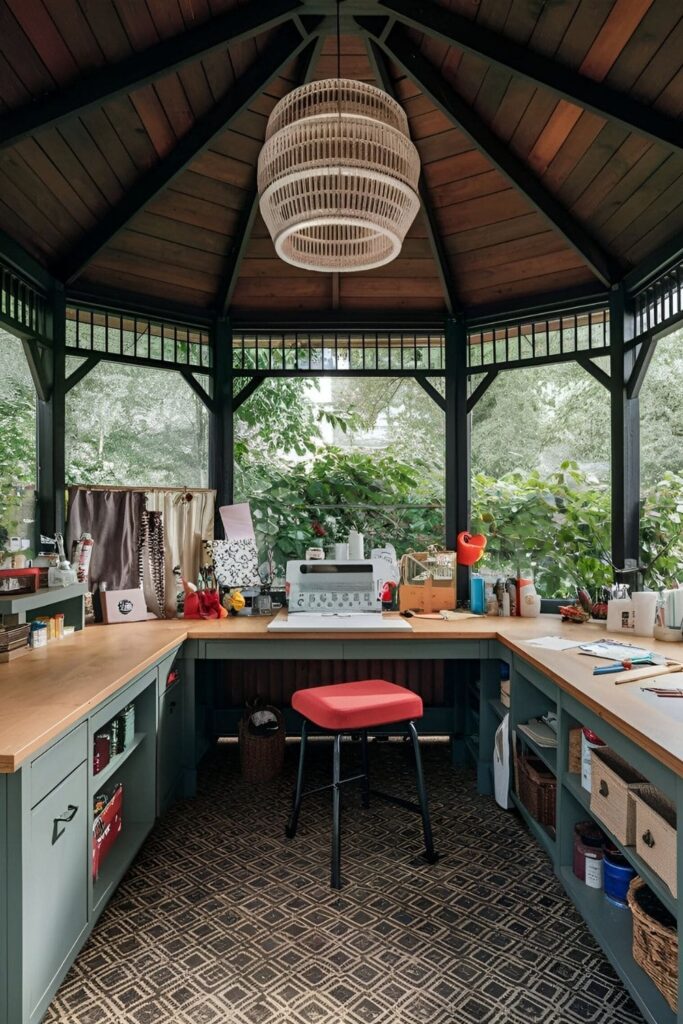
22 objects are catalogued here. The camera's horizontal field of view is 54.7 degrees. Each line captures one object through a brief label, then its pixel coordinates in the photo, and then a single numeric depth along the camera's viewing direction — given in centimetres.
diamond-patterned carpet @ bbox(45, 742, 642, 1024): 196
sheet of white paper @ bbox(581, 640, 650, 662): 264
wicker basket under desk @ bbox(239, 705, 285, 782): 368
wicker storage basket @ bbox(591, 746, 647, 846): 200
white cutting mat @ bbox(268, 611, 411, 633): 339
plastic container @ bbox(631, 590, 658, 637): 316
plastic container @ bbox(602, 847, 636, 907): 225
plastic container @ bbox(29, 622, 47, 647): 291
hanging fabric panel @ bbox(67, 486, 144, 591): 381
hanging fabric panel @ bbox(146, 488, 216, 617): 404
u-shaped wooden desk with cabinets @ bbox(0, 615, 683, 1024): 167
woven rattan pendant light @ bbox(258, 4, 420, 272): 211
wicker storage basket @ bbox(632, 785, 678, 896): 174
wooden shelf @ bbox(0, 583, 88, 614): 266
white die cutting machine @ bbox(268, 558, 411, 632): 385
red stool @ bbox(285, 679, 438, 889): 268
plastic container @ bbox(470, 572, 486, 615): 395
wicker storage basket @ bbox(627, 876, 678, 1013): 176
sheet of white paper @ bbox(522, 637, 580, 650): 292
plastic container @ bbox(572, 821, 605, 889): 239
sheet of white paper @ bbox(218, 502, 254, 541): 423
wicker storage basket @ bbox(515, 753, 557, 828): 288
